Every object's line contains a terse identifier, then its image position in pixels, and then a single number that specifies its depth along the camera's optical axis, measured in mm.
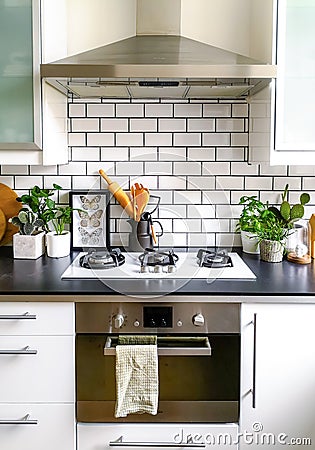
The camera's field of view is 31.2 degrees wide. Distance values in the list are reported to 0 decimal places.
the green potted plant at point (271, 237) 2477
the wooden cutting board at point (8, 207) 2703
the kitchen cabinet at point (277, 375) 2025
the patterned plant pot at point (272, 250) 2473
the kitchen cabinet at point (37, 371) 2025
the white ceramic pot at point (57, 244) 2527
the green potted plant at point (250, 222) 2596
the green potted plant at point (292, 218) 2564
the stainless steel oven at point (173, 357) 2027
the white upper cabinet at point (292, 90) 2217
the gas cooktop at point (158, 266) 2213
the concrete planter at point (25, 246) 2500
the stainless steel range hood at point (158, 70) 2049
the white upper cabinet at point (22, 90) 2227
